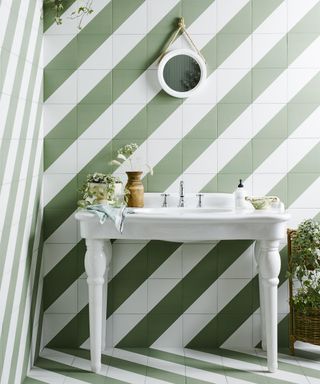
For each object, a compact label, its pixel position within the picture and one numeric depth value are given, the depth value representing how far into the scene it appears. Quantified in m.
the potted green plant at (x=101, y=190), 3.71
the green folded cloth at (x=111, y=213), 3.48
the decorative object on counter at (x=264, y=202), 3.73
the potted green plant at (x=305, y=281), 3.76
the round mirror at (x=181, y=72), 3.95
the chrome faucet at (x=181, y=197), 3.92
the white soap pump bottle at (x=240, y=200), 3.82
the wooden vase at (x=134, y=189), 3.86
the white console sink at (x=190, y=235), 3.48
